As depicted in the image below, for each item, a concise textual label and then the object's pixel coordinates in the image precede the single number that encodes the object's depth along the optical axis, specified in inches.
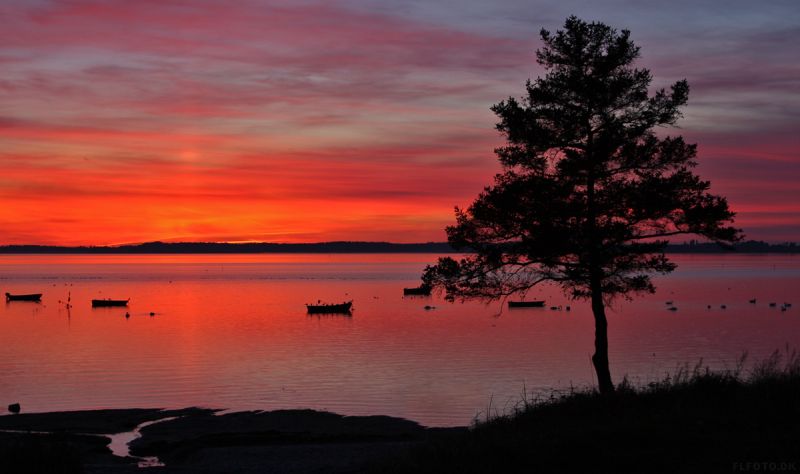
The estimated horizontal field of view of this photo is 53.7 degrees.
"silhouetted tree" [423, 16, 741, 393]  1135.0
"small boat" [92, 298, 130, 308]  4813.0
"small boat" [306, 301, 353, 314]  4153.8
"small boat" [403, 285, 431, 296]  5693.9
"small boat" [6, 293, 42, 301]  5319.9
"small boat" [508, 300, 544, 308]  4623.5
